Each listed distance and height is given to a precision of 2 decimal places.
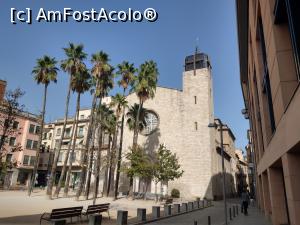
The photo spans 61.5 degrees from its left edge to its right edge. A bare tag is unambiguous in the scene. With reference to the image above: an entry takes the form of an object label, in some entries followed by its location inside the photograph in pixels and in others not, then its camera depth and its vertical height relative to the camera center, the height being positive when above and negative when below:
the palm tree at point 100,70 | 34.41 +15.20
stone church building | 41.25 +10.50
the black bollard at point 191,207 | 24.04 -1.86
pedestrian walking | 21.73 -0.99
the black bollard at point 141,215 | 14.70 -1.60
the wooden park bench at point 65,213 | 12.16 -1.38
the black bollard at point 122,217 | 13.31 -1.58
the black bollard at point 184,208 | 22.33 -1.82
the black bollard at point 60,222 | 9.72 -1.40
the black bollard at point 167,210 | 18.45 -1.62
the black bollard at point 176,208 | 20.48 -1.75
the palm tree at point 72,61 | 35.16 +16.66
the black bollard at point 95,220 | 12.04 -1.59
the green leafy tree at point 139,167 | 32.81 +2.42
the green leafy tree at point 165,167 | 33.03 +2.51
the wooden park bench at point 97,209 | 14.67 -1.35
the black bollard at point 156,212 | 16.59 -1.60
